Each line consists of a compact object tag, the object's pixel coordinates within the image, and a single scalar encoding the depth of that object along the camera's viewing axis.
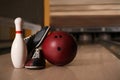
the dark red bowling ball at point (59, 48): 0.96
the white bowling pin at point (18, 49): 0.93
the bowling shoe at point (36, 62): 0.92
